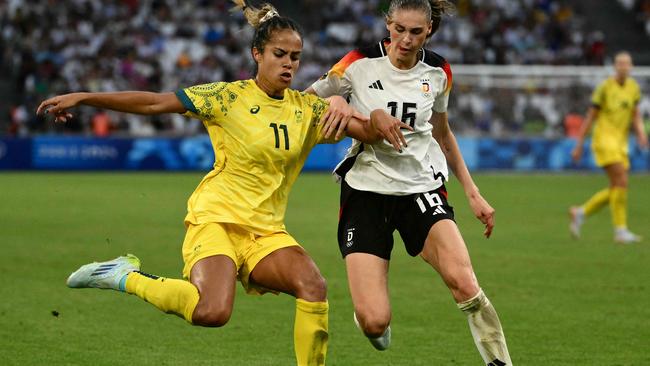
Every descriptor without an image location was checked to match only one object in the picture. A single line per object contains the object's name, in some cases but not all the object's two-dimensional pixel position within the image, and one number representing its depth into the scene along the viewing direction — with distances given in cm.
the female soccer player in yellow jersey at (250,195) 1260
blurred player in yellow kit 3017
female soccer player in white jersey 1309
